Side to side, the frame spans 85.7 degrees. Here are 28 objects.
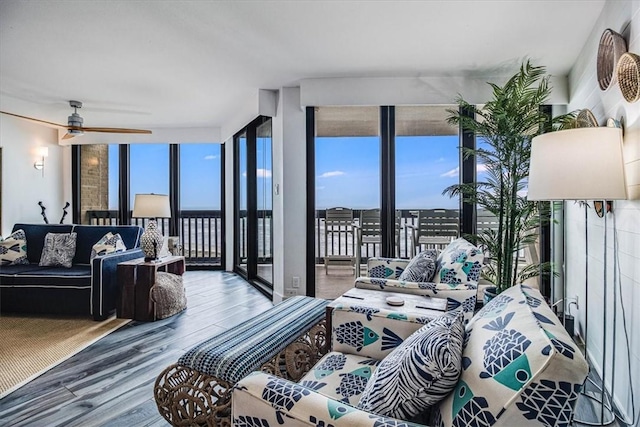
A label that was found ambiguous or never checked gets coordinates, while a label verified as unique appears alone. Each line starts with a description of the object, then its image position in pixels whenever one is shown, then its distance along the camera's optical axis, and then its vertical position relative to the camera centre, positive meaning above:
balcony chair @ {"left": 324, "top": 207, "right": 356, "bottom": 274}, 4.05 -0.29
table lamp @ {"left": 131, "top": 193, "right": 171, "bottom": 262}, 4.06 +0.07
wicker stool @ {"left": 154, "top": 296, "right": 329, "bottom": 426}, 1.46 -0.71
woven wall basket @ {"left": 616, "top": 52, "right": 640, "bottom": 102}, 1.78 +0.72
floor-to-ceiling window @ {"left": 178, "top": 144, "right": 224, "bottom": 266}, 6.18 +0.19
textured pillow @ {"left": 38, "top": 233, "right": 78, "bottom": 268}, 3.83 -0.43
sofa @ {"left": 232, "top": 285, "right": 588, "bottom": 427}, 0.76 -0.43
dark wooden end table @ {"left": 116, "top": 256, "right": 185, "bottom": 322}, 3.42 -0.77
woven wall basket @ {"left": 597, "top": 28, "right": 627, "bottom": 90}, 2.02 +0.96
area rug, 2.36 -1.08
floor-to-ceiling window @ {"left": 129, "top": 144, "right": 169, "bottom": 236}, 6.20 +0.76
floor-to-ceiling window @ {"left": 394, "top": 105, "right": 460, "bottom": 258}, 3.86 +0.44
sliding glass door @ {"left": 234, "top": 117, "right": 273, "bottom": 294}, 4.64 +0.14
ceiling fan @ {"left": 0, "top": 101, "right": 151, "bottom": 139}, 4.33 +1.05
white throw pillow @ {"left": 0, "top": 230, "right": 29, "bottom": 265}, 3.87 -0.42
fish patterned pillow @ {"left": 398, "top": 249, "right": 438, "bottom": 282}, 2.60 -0.45
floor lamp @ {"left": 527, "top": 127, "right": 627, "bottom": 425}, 1.62 +0.22
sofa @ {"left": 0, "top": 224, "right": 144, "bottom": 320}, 3.39 -0.76
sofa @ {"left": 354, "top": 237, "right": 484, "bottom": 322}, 2.33 -0.50
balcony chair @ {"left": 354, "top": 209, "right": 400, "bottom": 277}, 3.94 -0.20
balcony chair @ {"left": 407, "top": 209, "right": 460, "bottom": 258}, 3.89 -0.20
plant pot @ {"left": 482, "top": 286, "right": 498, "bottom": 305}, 2.75 -0.66
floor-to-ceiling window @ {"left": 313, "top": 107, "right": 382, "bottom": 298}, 3.96 +0.37
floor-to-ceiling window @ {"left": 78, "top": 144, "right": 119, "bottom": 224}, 6.27 +0.51
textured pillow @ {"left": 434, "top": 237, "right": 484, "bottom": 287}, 2.46 -0.41
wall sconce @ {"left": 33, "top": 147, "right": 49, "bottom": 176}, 5.60 +0.90
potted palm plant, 2.88 +0.44
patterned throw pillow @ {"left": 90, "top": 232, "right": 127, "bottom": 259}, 3.69 -0.37
